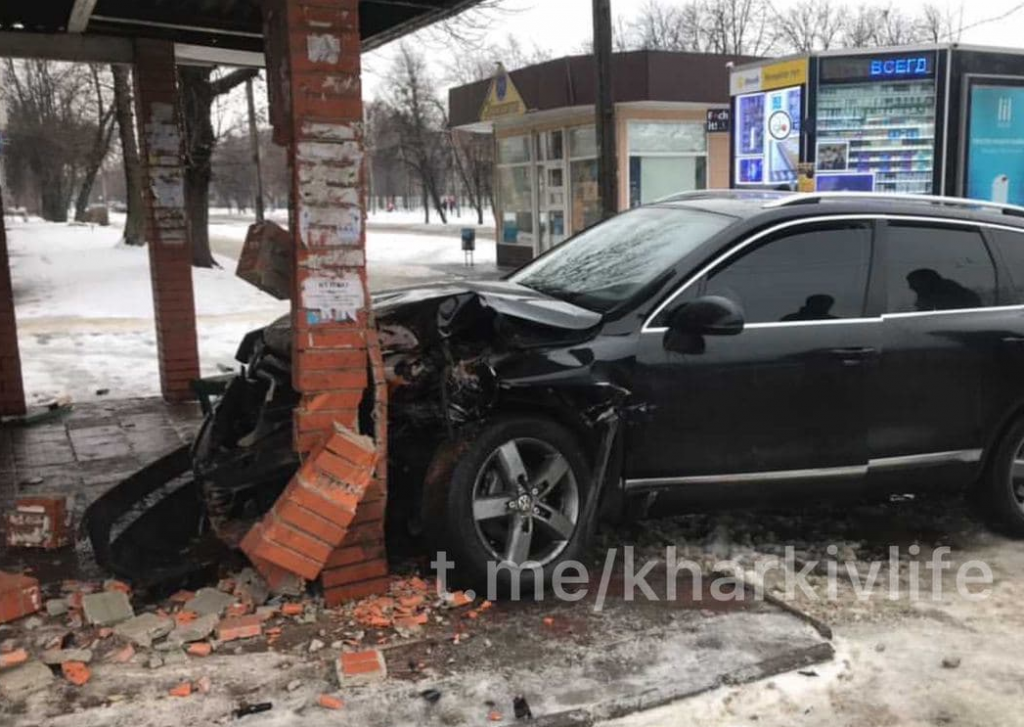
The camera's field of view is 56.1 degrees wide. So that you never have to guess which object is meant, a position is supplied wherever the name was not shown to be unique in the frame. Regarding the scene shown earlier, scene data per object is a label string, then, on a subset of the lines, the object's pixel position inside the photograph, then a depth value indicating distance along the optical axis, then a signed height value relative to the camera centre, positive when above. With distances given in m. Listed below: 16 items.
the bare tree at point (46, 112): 38.22 +4.43
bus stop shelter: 3.81 +0.50
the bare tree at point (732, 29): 51.12 +9.21
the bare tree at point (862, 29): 52.53 +9.27
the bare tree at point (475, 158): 51.28 +2.86
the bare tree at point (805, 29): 52.34 +9.35
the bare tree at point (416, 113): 51.59 +5.52
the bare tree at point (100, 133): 27.83 +2.95
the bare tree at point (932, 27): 47.32 +8.63
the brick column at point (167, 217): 7.45 +0.00
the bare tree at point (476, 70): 52.94 +7.78
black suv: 4.11 -0.78
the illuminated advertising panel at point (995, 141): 11.78 +0.67
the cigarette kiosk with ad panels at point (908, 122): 11.65 +0.93
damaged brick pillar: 3.75 -0.43
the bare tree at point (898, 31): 50.69 +8.84
